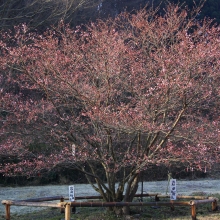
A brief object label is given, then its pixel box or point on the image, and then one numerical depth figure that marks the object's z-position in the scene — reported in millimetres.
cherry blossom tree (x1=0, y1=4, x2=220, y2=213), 12681
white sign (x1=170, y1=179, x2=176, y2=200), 14079
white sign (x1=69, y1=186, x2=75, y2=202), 13453
